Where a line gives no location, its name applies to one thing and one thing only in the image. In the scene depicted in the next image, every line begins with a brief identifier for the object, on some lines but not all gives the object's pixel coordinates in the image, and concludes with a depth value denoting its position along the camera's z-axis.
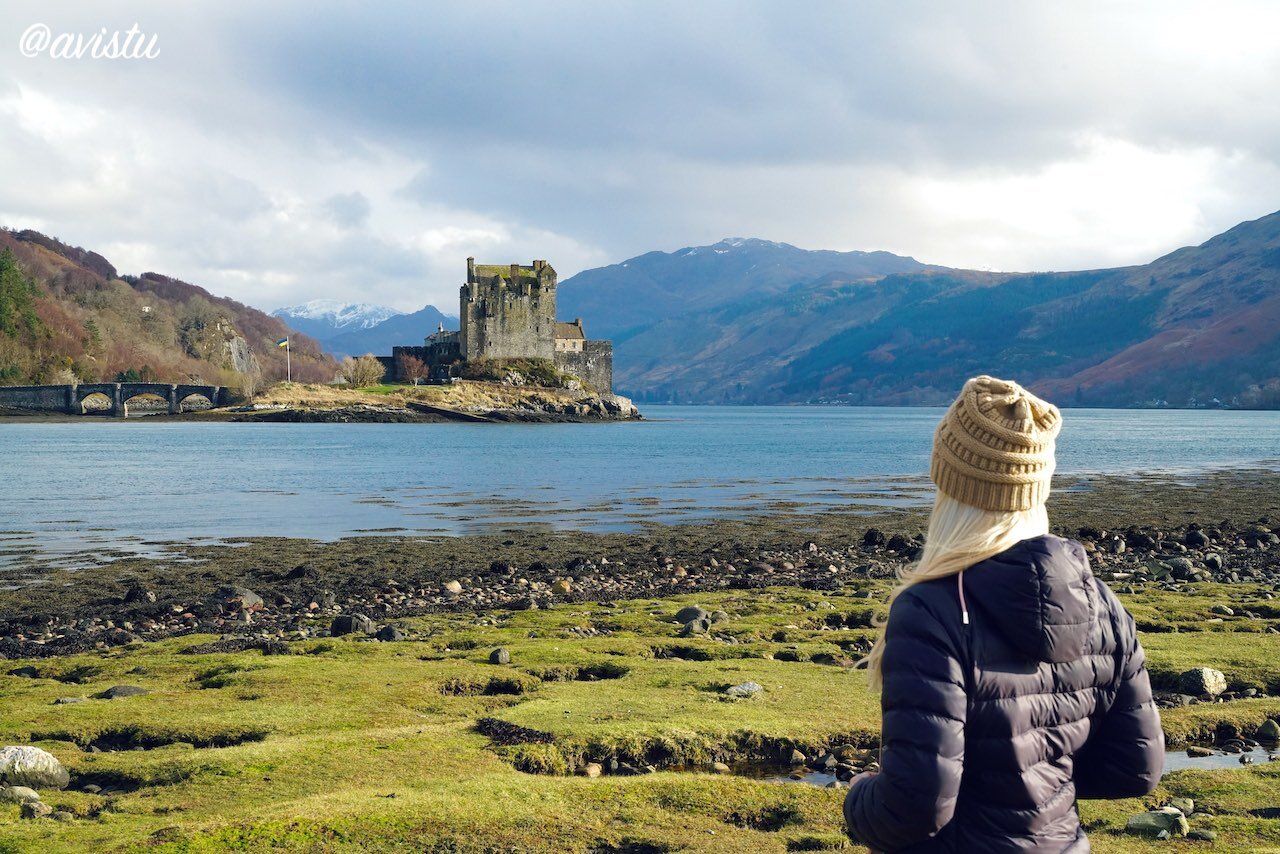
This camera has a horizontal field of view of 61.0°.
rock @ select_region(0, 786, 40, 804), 7.89
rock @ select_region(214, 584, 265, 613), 18.94
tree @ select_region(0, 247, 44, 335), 163.62
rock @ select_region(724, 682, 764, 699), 11.12
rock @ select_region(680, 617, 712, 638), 15.03
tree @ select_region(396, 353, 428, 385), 165.12
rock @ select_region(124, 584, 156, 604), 19.81
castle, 154.75
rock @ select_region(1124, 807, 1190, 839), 7.33
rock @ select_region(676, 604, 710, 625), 15.76
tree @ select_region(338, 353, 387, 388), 163.38
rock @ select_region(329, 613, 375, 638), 15.91
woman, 3.66
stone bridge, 153.75
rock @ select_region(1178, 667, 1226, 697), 11.33
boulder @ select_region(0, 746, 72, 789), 8.34
